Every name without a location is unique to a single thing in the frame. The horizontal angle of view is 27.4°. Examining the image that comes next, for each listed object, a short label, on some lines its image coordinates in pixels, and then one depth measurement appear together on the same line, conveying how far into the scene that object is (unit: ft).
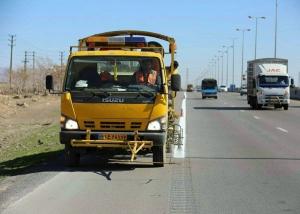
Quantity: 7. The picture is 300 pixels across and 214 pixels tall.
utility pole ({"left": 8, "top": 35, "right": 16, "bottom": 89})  324.19
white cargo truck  136.26
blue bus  242.58
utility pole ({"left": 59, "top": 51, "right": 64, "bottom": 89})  344.43
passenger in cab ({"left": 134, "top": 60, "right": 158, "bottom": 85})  39.81
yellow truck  38.14
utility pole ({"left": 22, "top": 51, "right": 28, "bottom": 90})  388.82
